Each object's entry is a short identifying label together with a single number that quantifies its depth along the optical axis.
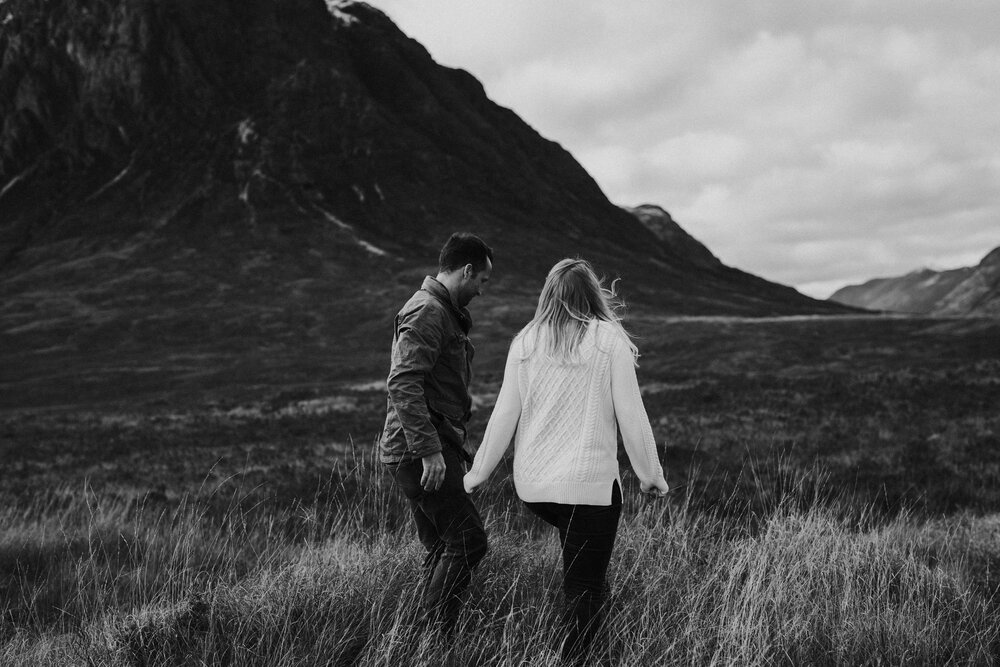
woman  3.48
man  3.72
